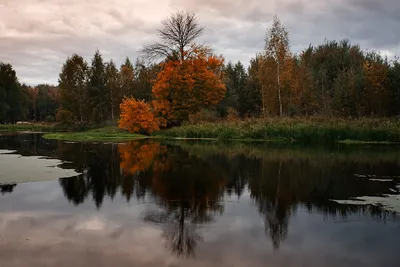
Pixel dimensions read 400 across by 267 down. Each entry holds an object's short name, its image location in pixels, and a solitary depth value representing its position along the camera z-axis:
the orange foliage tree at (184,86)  43.41
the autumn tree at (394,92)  45.81
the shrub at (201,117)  42.69
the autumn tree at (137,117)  41.84
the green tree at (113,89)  64.75
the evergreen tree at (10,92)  81.94
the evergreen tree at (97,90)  61.94
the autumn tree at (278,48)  42.34
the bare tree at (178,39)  44.22
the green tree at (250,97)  61.84
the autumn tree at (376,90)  44.41
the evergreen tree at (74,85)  64.75
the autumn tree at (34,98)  108.78
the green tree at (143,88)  65.64
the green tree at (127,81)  69.44
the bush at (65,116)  63.67
